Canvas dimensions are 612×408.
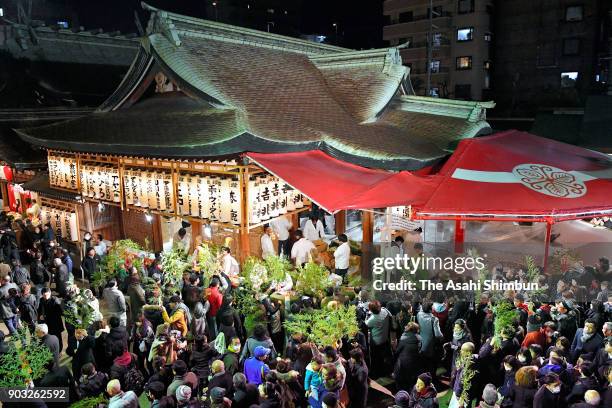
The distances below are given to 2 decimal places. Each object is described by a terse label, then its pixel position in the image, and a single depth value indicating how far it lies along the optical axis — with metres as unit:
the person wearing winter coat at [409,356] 7.47
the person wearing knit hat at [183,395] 5.78
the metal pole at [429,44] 26.83
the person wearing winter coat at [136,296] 9.85
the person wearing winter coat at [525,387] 6.09
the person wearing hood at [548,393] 5.92
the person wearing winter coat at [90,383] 6.54
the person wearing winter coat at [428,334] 8.04
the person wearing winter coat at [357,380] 7.02
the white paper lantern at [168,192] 11.79
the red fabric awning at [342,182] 10.01
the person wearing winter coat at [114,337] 7.47
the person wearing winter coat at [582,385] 6.08
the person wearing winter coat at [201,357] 7.28
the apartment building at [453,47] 37.28
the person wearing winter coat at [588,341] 7.29
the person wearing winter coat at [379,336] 8.25
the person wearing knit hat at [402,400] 5.52
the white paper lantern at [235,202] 10.70
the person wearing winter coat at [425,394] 5.86
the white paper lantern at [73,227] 14.98
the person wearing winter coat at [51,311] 9.55
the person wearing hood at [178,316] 8.38
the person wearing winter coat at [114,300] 9.40
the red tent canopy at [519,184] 9.44
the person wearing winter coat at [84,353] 7.44
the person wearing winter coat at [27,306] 9.98
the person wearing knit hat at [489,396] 5.71
